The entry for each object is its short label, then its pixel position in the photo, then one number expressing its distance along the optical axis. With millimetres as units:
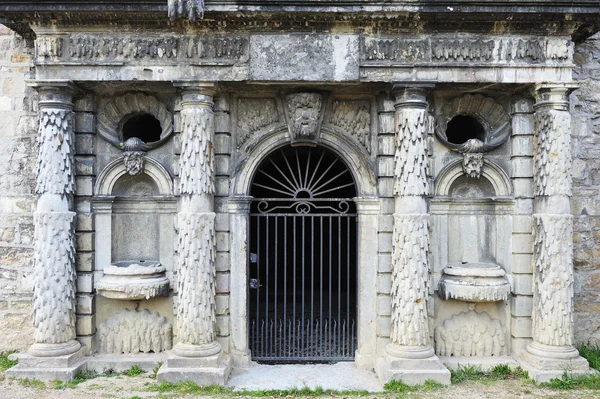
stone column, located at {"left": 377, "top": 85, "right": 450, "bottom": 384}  5324
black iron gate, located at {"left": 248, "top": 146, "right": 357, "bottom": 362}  6008
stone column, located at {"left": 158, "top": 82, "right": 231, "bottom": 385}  5273
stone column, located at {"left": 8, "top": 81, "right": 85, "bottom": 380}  5293
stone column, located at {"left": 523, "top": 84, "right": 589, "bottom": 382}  5344
